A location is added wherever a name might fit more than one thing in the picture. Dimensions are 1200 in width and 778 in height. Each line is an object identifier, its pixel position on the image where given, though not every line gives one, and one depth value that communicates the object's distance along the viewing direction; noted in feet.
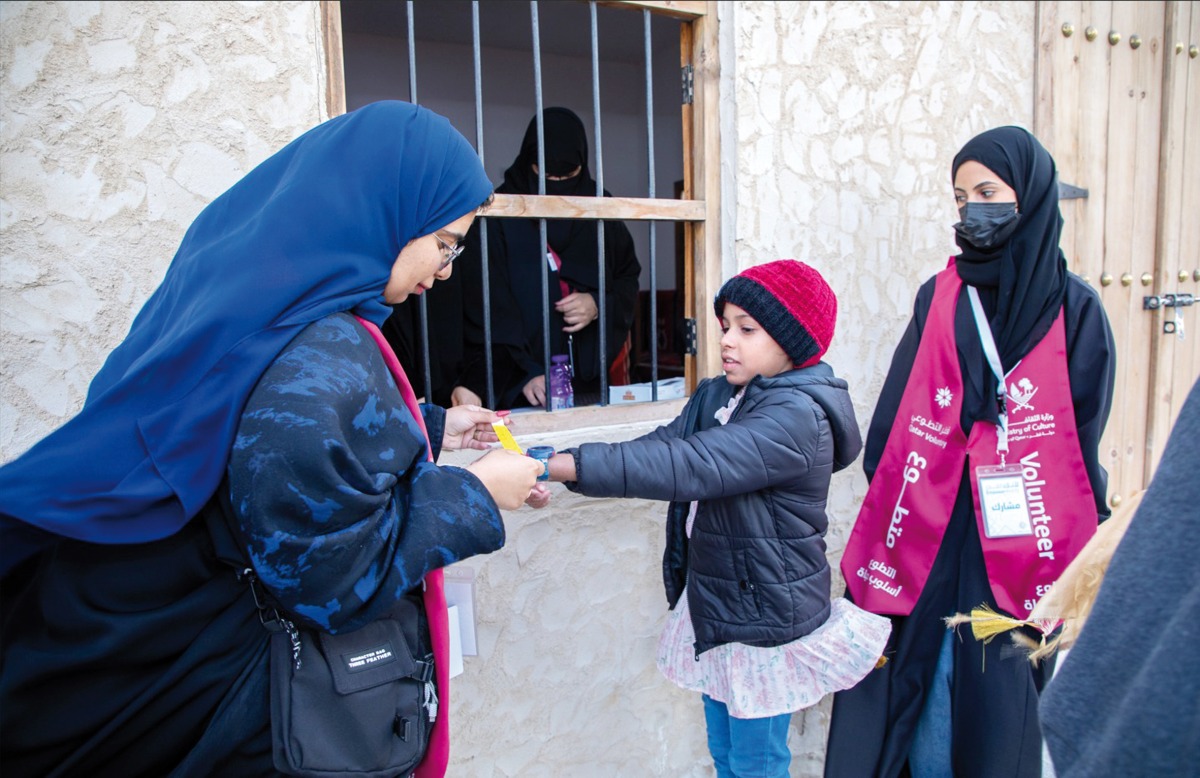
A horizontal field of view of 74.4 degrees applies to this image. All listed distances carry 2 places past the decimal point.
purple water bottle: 8.85
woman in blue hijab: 3.41
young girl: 5.88
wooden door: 10.41
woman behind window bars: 9.68
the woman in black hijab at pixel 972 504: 6.56
